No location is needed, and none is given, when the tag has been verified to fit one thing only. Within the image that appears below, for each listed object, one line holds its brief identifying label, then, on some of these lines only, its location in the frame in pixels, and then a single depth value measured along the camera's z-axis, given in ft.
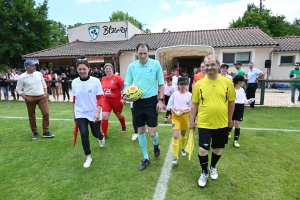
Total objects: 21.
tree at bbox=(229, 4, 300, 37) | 96.43
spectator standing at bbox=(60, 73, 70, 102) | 35.73
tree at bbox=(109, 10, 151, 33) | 176.45
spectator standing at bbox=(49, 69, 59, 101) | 36.57
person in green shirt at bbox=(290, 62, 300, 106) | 28.19
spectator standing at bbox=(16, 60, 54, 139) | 16.50
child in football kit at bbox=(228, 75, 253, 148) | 14.56
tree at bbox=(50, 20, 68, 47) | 135.13
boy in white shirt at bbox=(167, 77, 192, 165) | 12.01
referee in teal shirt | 11.10
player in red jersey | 16.10
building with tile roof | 53.42
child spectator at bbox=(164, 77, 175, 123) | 23.80
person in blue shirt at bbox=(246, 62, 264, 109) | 26.96
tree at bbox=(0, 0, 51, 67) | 80.23
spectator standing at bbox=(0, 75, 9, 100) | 39.13
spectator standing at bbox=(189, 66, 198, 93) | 28.68
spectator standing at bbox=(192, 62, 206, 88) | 20.56
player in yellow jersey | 9.21
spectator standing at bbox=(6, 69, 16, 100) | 39.73
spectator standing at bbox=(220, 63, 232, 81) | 17.42
